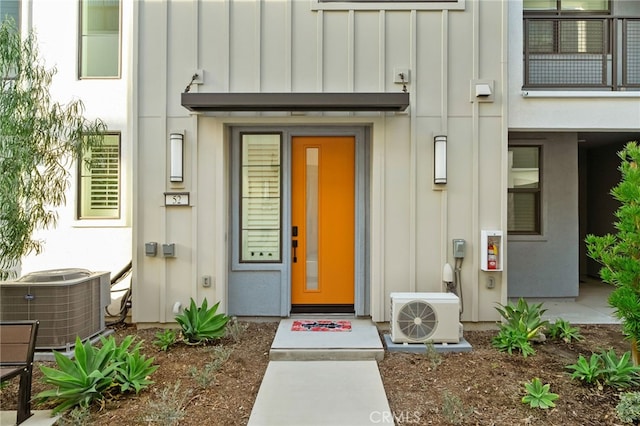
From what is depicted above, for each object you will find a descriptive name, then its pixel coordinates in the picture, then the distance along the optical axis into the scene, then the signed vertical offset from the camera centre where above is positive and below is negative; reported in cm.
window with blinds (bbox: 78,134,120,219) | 618 +47
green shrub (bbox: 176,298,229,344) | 479 -130
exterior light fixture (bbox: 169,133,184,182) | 543 +83
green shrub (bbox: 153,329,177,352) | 471 -148
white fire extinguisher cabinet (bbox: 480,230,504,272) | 538 -43
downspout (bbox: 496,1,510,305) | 548 +126
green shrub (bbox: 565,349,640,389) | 360 -142
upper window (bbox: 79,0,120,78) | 623 +279
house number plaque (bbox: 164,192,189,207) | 550 +25
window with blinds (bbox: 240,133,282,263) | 585 +28
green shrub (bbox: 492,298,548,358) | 455 -133
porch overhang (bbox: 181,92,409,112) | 506 +150
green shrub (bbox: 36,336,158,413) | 333 -138
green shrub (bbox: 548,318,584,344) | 493 -143
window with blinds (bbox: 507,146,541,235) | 720 +51
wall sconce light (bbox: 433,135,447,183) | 536 +78
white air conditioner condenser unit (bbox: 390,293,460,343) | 475 -123
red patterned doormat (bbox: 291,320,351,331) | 516 -145
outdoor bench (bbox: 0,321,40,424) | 319 -113
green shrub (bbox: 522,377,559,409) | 333 -152
